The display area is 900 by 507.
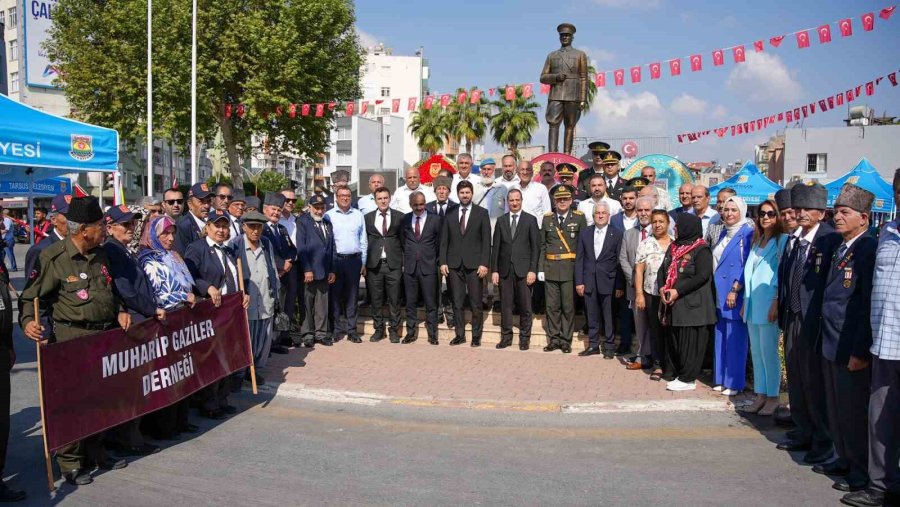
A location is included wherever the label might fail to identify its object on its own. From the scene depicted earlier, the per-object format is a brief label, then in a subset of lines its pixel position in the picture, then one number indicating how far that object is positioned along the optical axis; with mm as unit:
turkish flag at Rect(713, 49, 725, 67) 15819
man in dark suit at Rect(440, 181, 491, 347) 9859
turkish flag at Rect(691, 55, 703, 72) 16094
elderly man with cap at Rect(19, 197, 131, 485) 5012
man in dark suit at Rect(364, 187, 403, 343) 10289
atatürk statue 13500
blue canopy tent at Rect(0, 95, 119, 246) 9875
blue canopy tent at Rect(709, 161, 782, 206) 20578
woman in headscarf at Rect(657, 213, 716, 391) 7516
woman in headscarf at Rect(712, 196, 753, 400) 7340
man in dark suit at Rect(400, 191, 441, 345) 10102
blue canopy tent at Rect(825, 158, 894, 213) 19906
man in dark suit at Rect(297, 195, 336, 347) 9914
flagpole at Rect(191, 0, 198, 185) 24062
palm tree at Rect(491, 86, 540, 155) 43719
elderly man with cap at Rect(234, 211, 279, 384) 7508
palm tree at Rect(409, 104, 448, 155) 47719
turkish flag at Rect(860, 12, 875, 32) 14031
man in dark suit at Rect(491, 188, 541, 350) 9688
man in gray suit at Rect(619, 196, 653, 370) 8617
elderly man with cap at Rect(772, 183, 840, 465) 5469
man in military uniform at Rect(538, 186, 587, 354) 9555
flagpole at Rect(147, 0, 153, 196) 23578
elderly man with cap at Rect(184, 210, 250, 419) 6820
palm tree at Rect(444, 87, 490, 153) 45375
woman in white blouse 8117
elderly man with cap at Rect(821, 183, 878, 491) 4844
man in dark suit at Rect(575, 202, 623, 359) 9227
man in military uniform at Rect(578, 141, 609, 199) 12047
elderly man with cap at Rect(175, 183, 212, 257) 7949
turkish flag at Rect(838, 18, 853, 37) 14242
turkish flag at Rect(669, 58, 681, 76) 16453
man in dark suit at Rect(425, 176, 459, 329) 10367
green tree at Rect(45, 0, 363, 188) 26641
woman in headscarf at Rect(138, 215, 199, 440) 6047
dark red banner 4941
